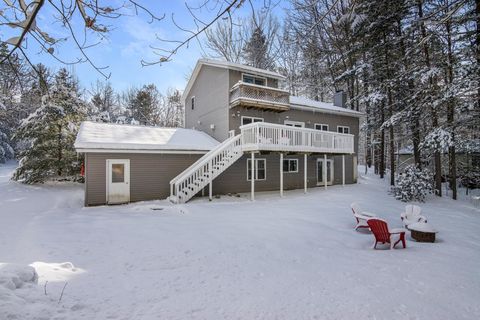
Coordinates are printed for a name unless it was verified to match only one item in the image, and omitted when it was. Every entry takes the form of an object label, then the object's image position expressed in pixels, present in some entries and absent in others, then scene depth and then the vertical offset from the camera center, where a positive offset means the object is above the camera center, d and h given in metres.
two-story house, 11.38 +1.03
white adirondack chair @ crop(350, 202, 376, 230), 7.62 -1.55
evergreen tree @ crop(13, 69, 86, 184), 16.05 +1.81
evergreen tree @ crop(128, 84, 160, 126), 31.80 +7.86
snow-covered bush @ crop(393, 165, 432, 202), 13.13 -1.03
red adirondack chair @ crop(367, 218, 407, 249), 6.21 -1.63
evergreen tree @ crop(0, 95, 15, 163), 29.09 +2.44
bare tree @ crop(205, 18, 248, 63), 23.55 +11.33
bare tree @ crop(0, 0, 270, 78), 2.59 +1.54
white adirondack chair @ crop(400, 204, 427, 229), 8.04 -1.61
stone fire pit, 6.73 -1.76
